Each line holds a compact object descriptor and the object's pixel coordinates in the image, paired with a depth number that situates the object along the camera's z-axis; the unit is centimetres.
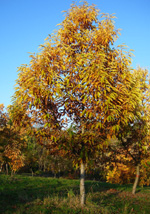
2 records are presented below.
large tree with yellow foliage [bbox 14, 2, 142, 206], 762
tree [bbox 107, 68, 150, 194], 1095
